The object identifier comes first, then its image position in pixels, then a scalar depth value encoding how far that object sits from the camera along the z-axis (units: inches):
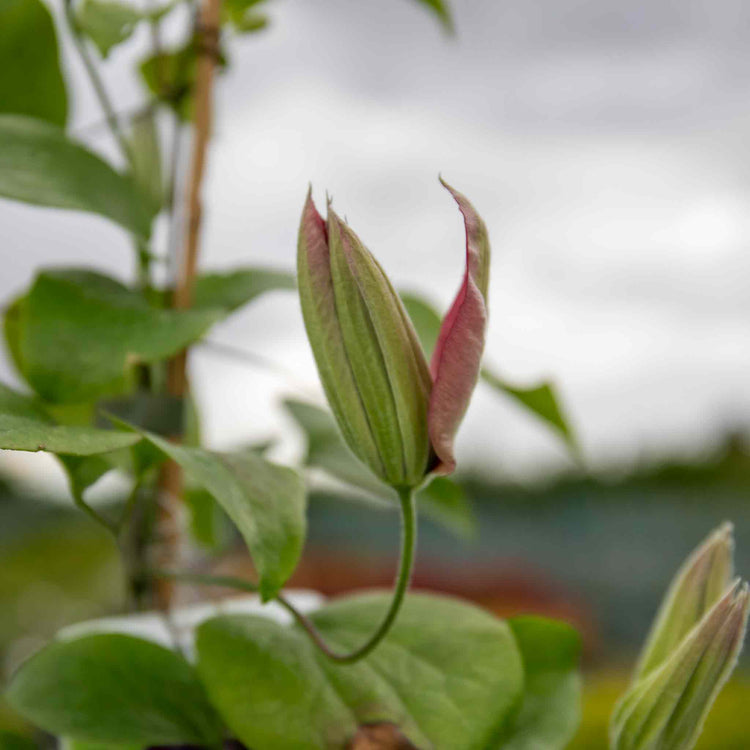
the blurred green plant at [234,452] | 18.9
